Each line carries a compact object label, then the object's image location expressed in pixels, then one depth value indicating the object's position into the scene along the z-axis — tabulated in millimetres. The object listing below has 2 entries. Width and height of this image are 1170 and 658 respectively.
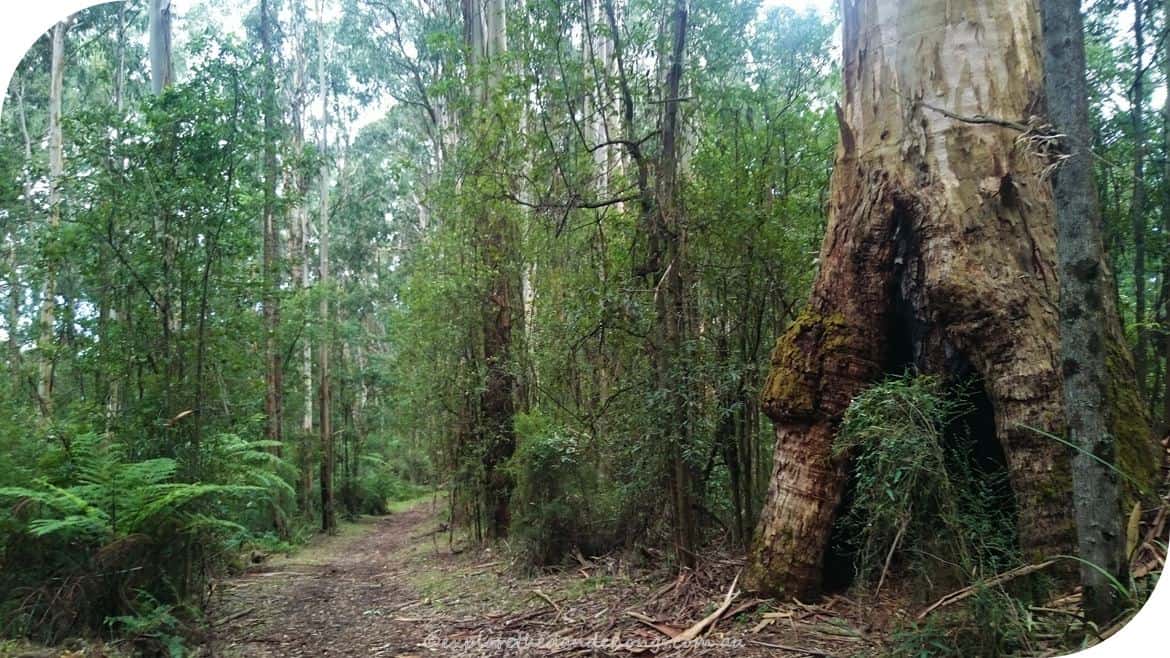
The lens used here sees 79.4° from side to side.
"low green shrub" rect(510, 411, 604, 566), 7031
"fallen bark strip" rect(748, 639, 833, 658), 3600
